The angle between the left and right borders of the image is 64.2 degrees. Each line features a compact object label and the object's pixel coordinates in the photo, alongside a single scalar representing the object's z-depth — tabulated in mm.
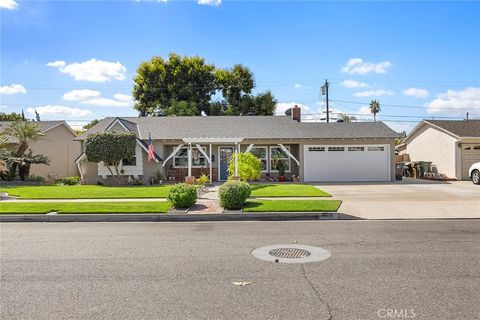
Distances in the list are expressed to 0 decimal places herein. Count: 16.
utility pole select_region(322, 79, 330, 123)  41125
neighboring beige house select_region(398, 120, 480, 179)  23812
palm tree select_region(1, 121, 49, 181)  22609
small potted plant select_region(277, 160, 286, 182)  24453
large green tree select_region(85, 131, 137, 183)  20953
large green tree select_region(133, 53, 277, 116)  40750
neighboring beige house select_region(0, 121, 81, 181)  27328
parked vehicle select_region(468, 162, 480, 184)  20125
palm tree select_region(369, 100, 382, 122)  67562
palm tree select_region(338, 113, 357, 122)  57425
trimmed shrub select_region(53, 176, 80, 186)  22786
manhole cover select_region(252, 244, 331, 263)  6445
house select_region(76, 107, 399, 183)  23188
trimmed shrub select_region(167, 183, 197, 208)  12133
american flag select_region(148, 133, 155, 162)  21344
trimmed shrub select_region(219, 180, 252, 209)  11883
